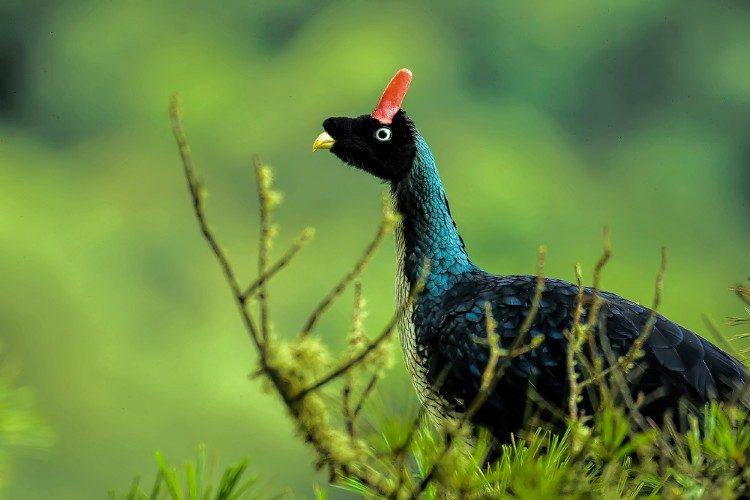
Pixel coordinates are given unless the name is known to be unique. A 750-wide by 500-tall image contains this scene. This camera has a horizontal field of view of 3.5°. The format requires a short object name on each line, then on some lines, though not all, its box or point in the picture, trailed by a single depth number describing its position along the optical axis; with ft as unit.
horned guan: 36.99
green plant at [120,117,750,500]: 24.67
